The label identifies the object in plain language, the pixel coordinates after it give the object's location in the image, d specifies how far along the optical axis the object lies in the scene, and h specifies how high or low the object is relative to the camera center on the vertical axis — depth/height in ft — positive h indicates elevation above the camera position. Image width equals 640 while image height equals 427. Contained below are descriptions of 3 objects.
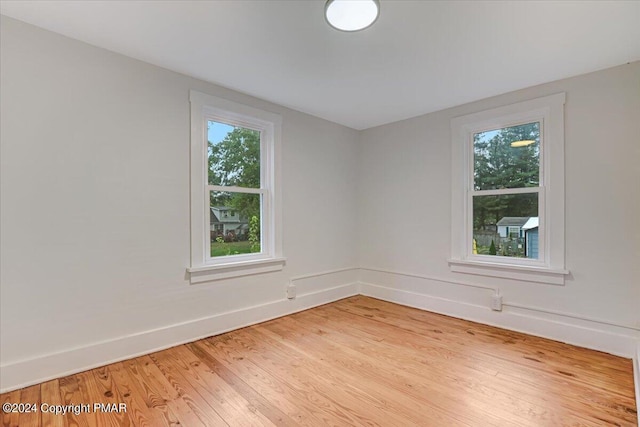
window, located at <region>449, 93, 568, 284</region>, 9.07 +0.74
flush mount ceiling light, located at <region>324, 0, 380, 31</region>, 5.67 +4.00
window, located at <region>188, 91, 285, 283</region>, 9.07 +0.77
